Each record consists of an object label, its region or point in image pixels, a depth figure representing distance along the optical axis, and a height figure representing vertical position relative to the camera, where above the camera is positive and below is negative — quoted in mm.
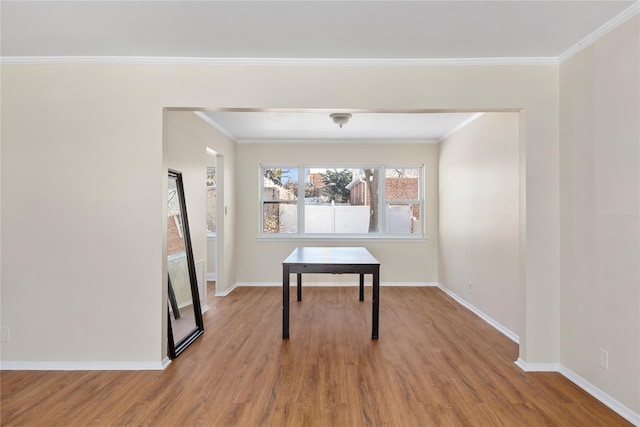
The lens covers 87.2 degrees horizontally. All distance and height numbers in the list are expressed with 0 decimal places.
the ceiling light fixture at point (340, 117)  3742 +1067
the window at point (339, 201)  5871 +205
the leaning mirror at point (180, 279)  3186 -684
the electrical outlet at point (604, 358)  2270 -998
